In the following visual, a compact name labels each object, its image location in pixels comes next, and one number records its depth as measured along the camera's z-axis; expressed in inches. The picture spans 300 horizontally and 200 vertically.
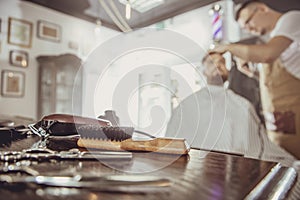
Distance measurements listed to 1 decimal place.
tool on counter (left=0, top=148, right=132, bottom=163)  15.9
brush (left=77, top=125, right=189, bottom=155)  21.5
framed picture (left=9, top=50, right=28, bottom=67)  136.1
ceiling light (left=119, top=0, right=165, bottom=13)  122.5
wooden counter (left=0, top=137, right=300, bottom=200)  10.2
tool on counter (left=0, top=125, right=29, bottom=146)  25.3
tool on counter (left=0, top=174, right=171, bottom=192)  11.1
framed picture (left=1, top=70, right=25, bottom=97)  133.3
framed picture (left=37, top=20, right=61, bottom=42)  146.9
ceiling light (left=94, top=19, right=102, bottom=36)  164.1
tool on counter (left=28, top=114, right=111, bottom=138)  24.5
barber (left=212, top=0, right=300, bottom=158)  90.9
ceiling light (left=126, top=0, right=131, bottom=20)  113.7
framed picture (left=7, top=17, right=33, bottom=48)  136.6
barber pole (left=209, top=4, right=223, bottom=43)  112.7
